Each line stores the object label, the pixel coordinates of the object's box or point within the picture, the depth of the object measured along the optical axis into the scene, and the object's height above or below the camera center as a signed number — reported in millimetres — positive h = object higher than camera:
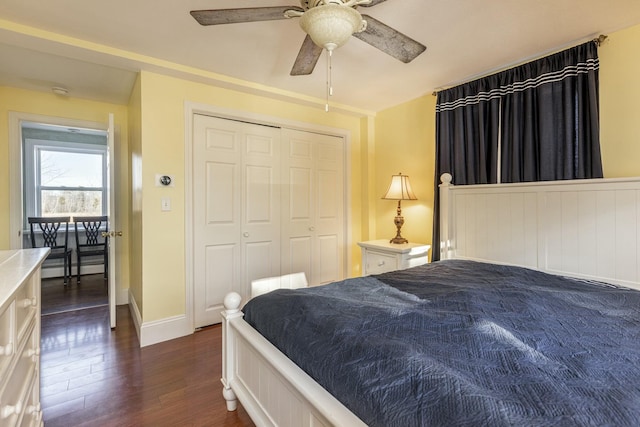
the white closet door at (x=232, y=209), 2814 +62
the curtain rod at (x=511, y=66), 2033 +1177
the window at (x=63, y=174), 4852 +709
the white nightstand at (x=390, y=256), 2828 -404
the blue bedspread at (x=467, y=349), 703 -422
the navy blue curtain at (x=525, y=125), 2094 +689
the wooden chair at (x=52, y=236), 4551 -283
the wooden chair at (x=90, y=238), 4797 -343
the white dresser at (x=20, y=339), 888 -421
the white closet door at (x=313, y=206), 3340 +97
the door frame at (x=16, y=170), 2994 +467
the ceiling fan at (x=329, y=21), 1317 +927
